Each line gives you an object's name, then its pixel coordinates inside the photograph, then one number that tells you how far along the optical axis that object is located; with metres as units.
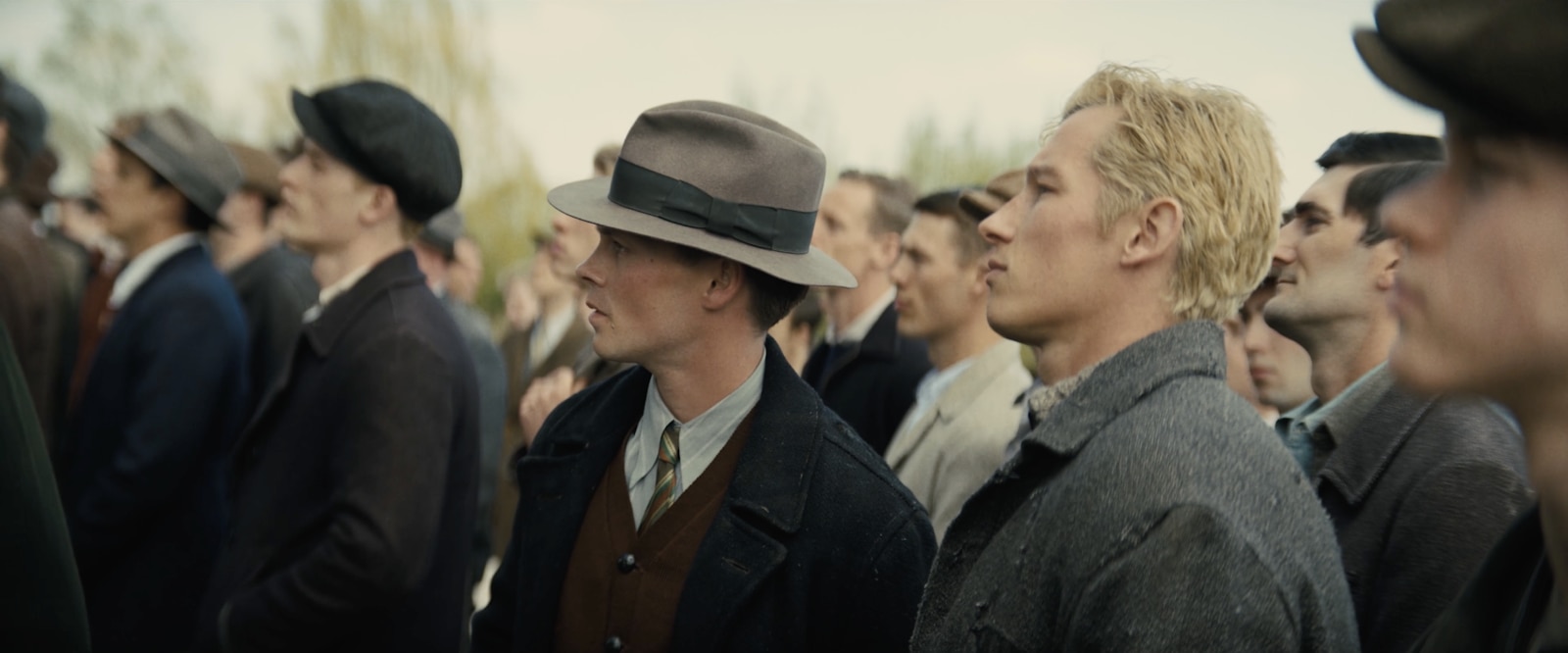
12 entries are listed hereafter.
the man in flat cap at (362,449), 3.30
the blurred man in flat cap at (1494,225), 1.25
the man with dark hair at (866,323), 5.69
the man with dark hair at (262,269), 5.95
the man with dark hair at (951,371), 4.14
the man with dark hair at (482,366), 6.98
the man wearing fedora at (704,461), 2.60
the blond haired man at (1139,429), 1.80
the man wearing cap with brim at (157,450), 4.18
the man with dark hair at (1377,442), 2.47
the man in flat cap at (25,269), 5.68
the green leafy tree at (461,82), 29.53
